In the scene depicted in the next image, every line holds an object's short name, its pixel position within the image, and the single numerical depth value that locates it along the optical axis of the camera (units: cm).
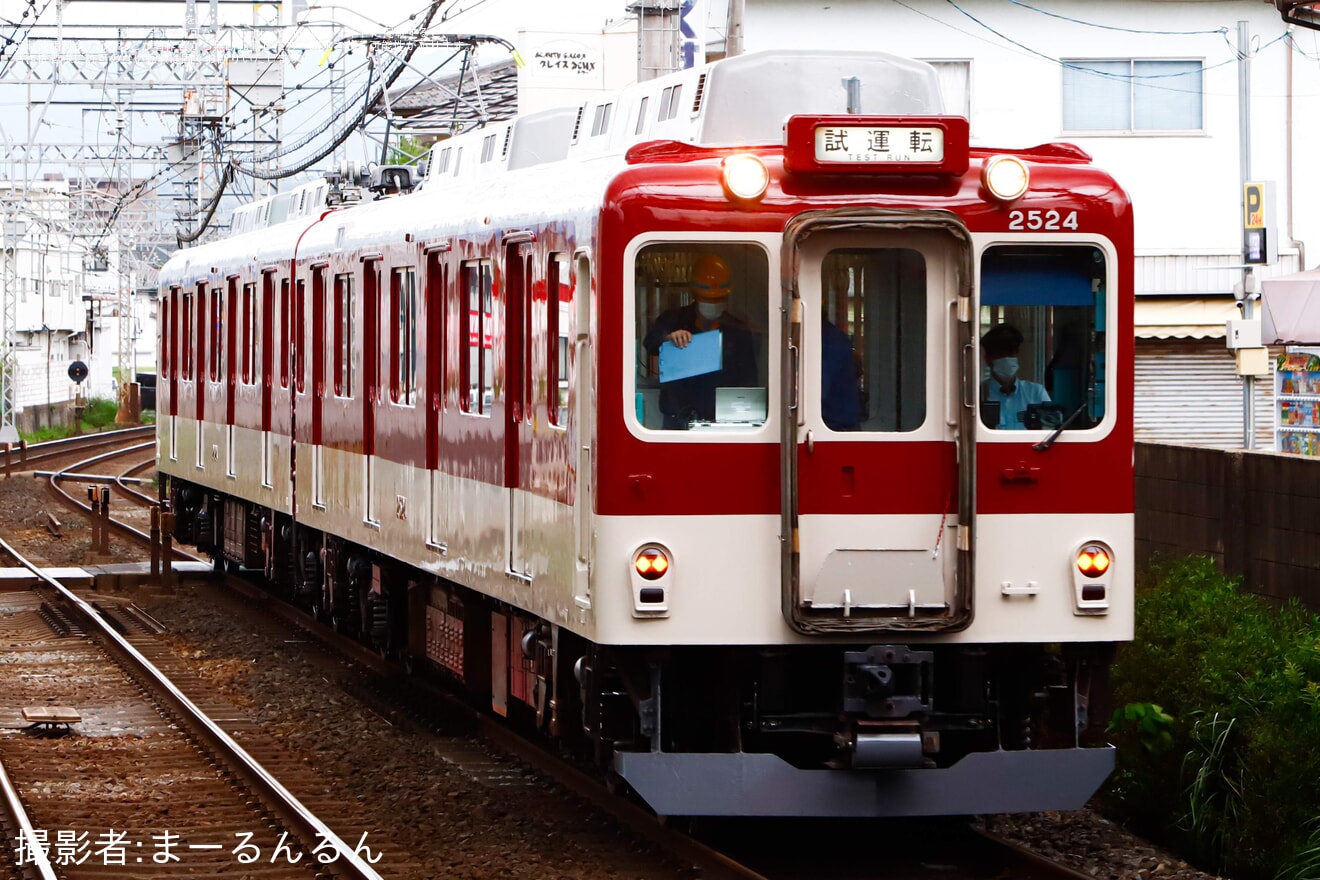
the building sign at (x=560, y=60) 6253
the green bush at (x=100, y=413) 11497
